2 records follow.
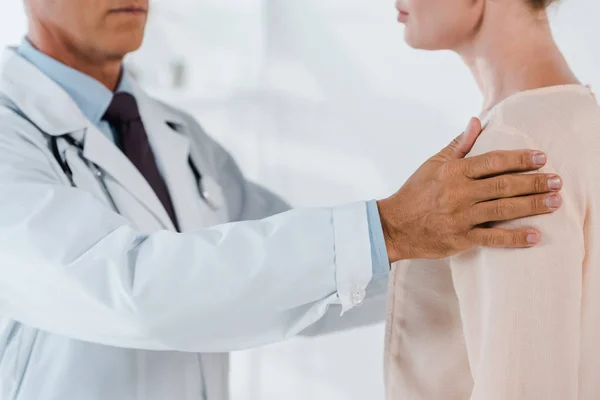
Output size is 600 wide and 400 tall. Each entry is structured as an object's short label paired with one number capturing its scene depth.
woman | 1.34
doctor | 1.45
